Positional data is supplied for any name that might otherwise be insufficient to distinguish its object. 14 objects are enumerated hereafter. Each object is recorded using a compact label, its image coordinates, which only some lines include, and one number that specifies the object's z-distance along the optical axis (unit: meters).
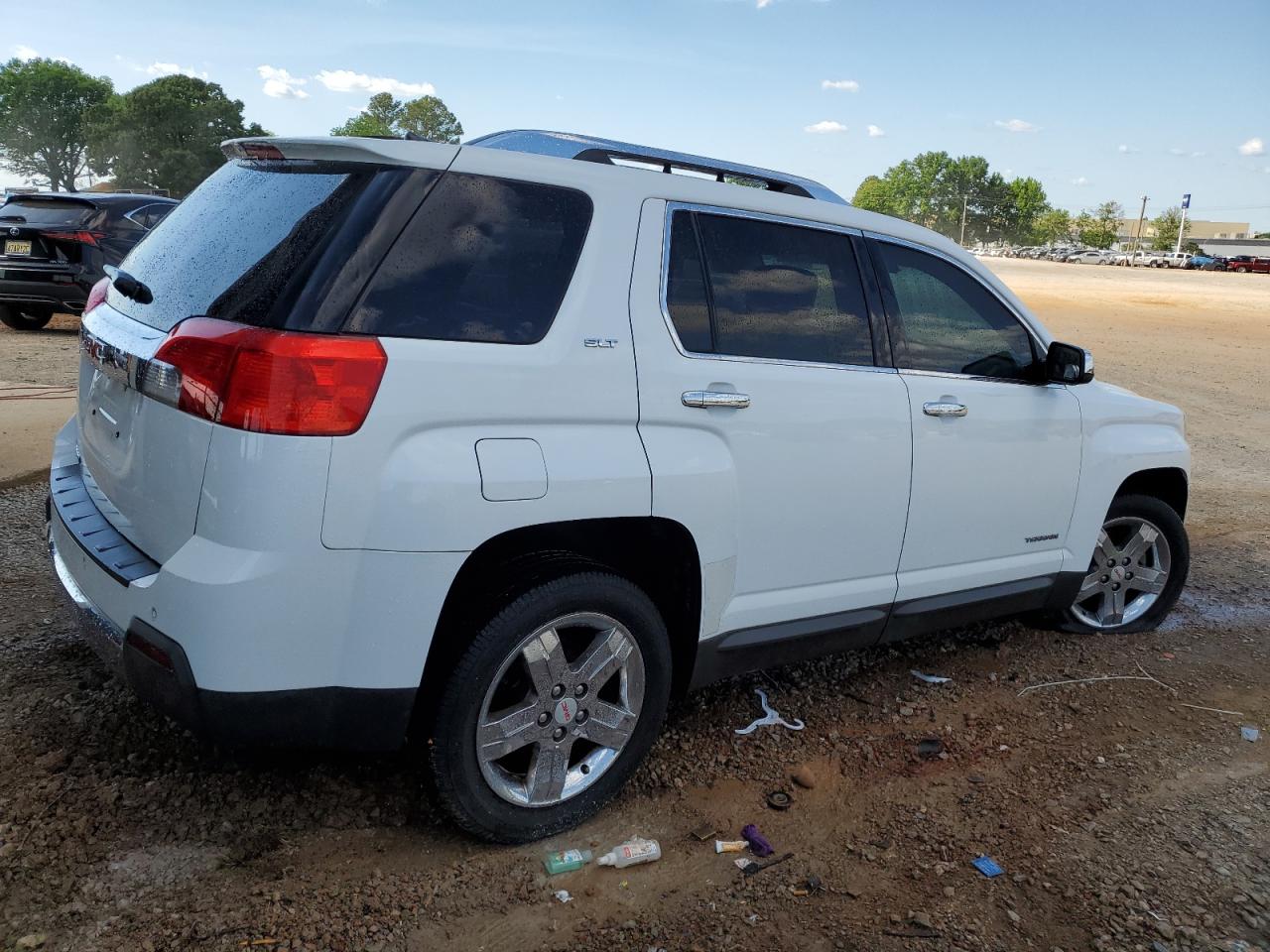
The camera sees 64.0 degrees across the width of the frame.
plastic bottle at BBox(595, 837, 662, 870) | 2.86
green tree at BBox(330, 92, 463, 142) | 88.38
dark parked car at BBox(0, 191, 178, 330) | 11.64
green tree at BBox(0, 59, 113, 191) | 101.56
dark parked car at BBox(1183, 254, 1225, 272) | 74.88
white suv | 2.37
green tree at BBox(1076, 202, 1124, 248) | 136.50
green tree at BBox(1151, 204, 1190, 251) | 126.38
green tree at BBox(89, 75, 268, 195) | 75.31
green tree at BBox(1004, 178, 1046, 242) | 151.88
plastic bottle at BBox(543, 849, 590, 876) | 2.81
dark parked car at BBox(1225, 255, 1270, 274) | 69.44
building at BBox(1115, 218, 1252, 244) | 153.38
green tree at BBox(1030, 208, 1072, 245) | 144.25
